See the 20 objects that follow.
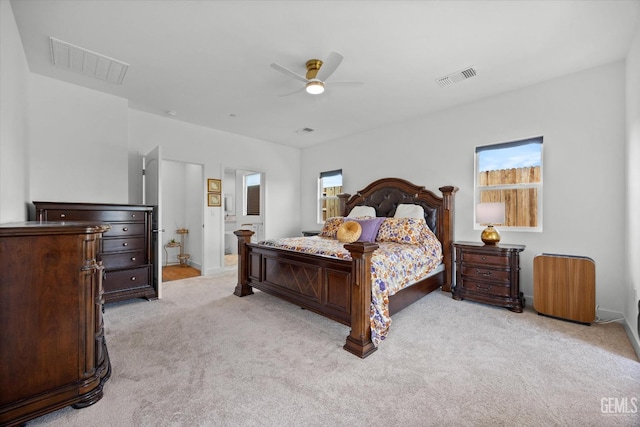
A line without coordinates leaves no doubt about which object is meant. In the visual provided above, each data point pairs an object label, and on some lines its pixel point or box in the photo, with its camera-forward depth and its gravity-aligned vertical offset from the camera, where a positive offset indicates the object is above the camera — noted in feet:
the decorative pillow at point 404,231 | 12.10 -0.88
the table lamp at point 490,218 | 11.10 -0.26
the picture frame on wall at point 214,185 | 17.01 +1.57
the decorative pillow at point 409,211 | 13.62 +0.01
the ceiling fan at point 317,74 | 8.67 +4.56
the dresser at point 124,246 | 10.38 -1.49
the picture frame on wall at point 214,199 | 17.12 +0.70
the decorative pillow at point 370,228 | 12.64 -0.79
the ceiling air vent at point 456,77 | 10.12 +5.16
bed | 7.63 -2.19
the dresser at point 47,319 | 4.71 -2.01
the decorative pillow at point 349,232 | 11.06 -0.86
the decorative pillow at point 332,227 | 14.64 -0.87
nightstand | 10.62 -2.54
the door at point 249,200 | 23.97 +0.96
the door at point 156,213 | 11.94 -0.13
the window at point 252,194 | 24.62 +1.50
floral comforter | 7.84 -1.78
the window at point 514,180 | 11.46 +1.41
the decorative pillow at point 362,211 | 15.52 +0.00
